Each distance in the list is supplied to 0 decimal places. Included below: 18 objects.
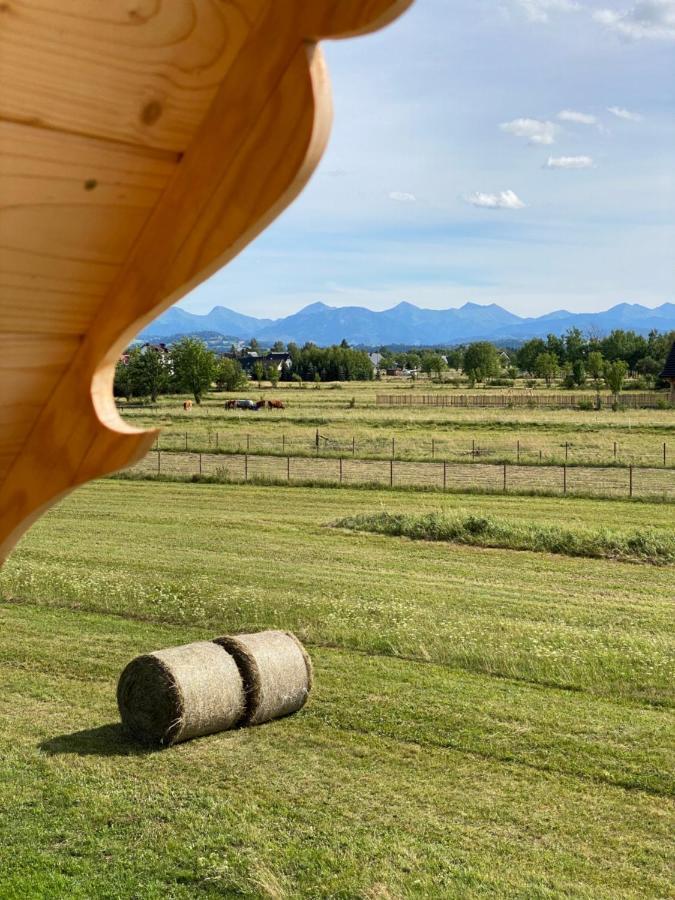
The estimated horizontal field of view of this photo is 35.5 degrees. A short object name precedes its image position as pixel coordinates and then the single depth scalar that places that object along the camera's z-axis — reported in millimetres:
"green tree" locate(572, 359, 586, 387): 134500
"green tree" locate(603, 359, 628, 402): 96750
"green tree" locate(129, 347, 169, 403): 102125
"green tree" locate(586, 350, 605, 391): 130500
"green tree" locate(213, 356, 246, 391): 127500
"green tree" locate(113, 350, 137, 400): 101438
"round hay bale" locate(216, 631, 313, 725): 11961
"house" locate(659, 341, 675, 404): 90538
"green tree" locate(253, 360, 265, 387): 178875
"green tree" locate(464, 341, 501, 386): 156750
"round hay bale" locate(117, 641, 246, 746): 11266
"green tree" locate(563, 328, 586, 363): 170750
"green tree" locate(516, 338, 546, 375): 179162
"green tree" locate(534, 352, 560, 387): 148250
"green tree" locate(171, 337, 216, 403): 103312
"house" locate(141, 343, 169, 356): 102888
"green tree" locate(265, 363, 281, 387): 162712
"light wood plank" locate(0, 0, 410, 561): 1707
